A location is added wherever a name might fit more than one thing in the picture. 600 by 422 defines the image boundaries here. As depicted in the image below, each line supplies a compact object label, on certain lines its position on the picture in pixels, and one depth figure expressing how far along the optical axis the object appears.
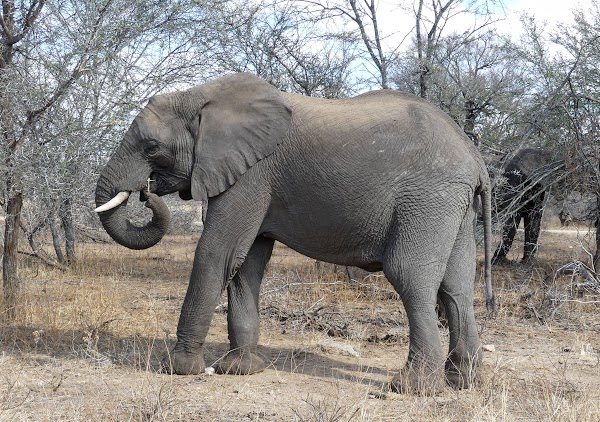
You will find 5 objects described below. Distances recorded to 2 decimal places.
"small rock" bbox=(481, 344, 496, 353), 14.98
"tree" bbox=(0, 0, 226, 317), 14.70
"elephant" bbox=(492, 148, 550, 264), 24.90
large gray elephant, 11.70
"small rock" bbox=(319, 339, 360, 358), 14.52
